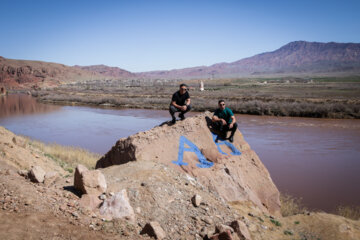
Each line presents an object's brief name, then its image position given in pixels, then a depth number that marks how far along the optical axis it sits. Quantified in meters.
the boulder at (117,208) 3.99
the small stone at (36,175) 4.64
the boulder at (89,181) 4.28
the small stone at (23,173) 4.87
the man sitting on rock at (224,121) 7.20
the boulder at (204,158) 6.10
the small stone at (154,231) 3.77
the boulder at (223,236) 3.86
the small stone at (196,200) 4.66
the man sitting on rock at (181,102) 7.36
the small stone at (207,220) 4.40
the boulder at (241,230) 4.25
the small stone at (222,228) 3.97
